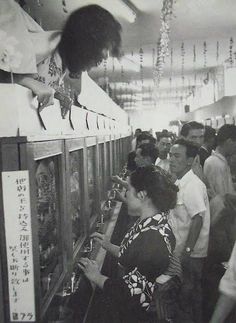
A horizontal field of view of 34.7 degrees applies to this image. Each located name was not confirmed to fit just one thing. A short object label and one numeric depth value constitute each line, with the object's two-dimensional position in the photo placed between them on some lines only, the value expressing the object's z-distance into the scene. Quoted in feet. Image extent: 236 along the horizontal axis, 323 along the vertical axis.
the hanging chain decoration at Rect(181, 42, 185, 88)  17.66
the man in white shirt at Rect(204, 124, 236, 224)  11.68
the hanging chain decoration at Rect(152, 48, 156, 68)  17.87
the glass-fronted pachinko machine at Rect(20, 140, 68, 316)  4.08
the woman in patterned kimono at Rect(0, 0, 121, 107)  4.27
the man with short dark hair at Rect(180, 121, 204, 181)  12.77
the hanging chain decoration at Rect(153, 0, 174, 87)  8.72
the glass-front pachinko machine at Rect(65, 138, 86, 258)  7.33
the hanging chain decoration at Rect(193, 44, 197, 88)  18.31
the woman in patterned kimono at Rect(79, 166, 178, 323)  5.89
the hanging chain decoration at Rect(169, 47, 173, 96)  19.28
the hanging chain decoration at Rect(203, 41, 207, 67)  17.53
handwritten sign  3.88
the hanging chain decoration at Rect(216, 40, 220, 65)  17.71
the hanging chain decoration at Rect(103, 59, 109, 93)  25.36
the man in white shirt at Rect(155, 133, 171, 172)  14.84
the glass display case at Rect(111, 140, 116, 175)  18.22
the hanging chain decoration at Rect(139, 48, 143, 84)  17.30
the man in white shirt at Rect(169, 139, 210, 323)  8.50
